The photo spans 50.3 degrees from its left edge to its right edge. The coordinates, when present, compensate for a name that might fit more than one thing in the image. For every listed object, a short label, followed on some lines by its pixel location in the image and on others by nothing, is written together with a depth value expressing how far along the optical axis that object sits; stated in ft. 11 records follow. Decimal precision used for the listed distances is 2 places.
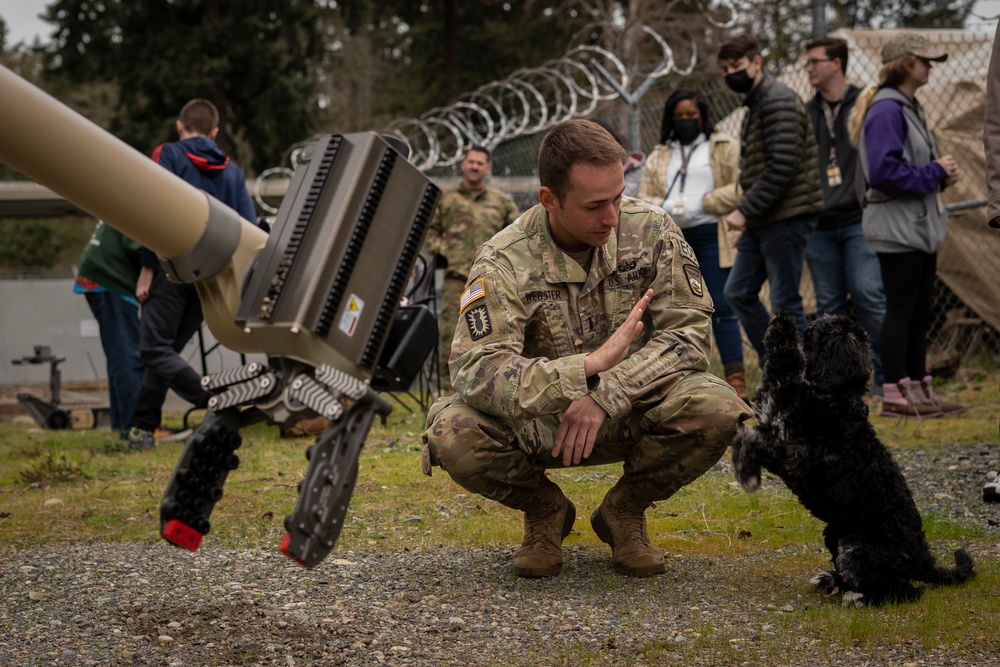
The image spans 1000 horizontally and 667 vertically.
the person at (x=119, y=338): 26.73
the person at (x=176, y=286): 23.24
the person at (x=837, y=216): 23.67
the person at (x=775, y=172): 21.74
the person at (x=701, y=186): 24.04
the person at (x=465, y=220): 28.63
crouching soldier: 11.11
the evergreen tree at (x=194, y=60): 77.46
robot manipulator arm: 7.03
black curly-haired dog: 10.62
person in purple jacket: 20.48
